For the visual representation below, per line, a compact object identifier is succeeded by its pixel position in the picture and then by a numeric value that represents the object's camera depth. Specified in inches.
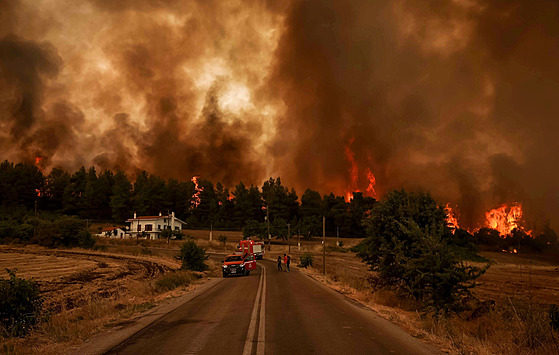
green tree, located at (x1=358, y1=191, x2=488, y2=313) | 577.0
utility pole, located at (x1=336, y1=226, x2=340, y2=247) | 3812.3
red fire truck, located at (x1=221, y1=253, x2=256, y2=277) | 1320.1
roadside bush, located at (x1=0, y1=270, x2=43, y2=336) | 421.1
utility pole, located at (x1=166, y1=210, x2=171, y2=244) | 3246.8
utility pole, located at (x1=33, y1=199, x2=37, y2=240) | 2552.2
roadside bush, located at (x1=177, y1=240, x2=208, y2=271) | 1455.5
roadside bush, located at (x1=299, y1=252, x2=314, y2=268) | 1844.2
